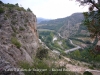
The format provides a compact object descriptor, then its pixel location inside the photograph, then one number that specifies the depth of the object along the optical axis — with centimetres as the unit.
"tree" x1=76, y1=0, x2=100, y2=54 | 874
